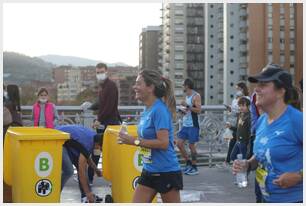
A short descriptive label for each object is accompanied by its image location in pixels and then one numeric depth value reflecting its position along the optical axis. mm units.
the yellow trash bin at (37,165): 6391
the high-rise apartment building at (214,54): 104438
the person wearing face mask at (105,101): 8391
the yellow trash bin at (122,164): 6703
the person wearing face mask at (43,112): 10688
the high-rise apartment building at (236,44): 95250
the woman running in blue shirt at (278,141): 3758
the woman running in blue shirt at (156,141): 4848
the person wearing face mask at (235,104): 9737
